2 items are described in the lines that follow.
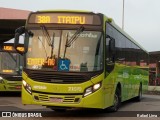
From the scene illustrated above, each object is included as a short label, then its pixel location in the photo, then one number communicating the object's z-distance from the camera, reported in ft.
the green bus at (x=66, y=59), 39.34
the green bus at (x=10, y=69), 69.31
